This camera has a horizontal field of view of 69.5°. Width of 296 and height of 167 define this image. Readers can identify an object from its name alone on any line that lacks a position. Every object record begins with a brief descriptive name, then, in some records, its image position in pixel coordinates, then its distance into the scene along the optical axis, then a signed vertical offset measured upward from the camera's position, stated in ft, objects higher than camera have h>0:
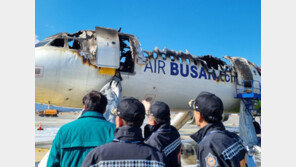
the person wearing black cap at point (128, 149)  5.62 -1.76
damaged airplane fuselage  24.27 +1.75
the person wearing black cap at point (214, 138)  6.57 -1.80
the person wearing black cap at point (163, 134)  9.71 -2.40
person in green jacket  7.36 -1.96
